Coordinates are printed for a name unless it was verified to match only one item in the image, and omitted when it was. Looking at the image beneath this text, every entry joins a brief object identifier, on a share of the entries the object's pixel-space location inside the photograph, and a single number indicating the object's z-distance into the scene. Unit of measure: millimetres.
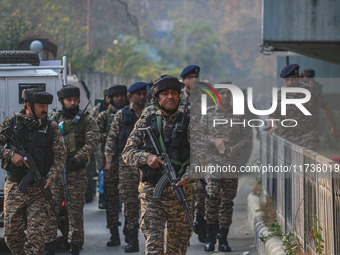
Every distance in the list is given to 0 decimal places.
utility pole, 66622
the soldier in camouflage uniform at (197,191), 17849
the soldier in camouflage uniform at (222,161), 17501
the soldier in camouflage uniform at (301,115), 18628
